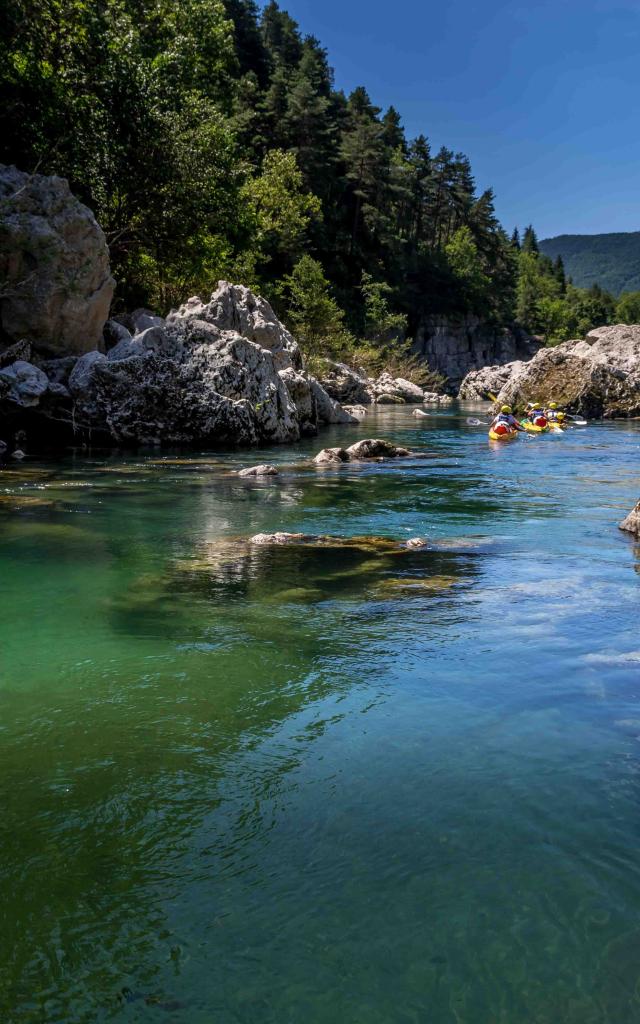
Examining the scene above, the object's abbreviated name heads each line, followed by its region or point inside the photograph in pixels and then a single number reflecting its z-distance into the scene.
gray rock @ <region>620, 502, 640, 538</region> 8.92
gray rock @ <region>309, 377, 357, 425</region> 26.12
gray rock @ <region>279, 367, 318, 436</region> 23.00
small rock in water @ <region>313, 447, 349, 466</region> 17.08
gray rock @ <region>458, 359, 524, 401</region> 58.19
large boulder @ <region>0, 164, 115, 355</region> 19.28
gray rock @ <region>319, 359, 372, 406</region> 38.63
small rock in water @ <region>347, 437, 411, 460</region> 17.92
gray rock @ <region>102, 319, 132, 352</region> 23.34
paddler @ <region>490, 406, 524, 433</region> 22.88
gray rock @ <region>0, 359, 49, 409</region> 17.30
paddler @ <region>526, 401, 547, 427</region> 26.44
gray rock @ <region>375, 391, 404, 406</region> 46.41
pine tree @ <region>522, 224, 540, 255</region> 147.75
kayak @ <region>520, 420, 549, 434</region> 26.16
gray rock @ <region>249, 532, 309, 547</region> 8.59
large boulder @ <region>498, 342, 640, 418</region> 33.03
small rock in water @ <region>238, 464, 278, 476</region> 14.69
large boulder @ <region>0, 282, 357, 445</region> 18.91
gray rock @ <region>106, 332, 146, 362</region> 19.30
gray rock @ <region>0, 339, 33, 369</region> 18.83
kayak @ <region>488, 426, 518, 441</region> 22.45
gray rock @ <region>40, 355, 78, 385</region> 19.67
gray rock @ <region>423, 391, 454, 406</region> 51.58
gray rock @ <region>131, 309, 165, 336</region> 24.27
